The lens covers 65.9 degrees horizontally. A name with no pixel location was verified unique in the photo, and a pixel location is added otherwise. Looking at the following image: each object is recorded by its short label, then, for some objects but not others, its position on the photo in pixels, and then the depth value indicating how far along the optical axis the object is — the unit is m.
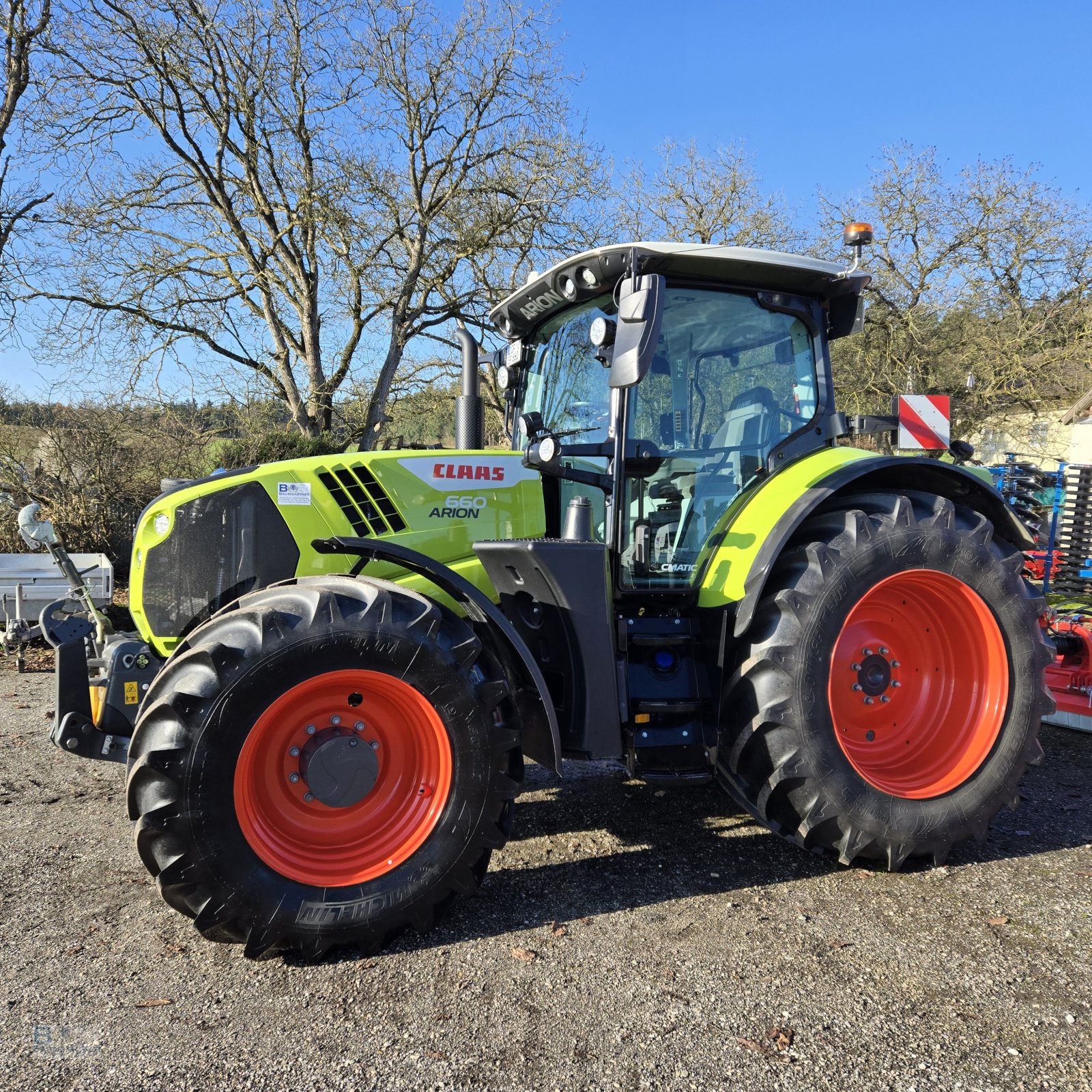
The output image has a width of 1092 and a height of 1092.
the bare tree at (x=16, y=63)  10.63
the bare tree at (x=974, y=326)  19.66
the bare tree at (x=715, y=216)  20.97
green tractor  2.65
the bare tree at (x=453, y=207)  14.32
